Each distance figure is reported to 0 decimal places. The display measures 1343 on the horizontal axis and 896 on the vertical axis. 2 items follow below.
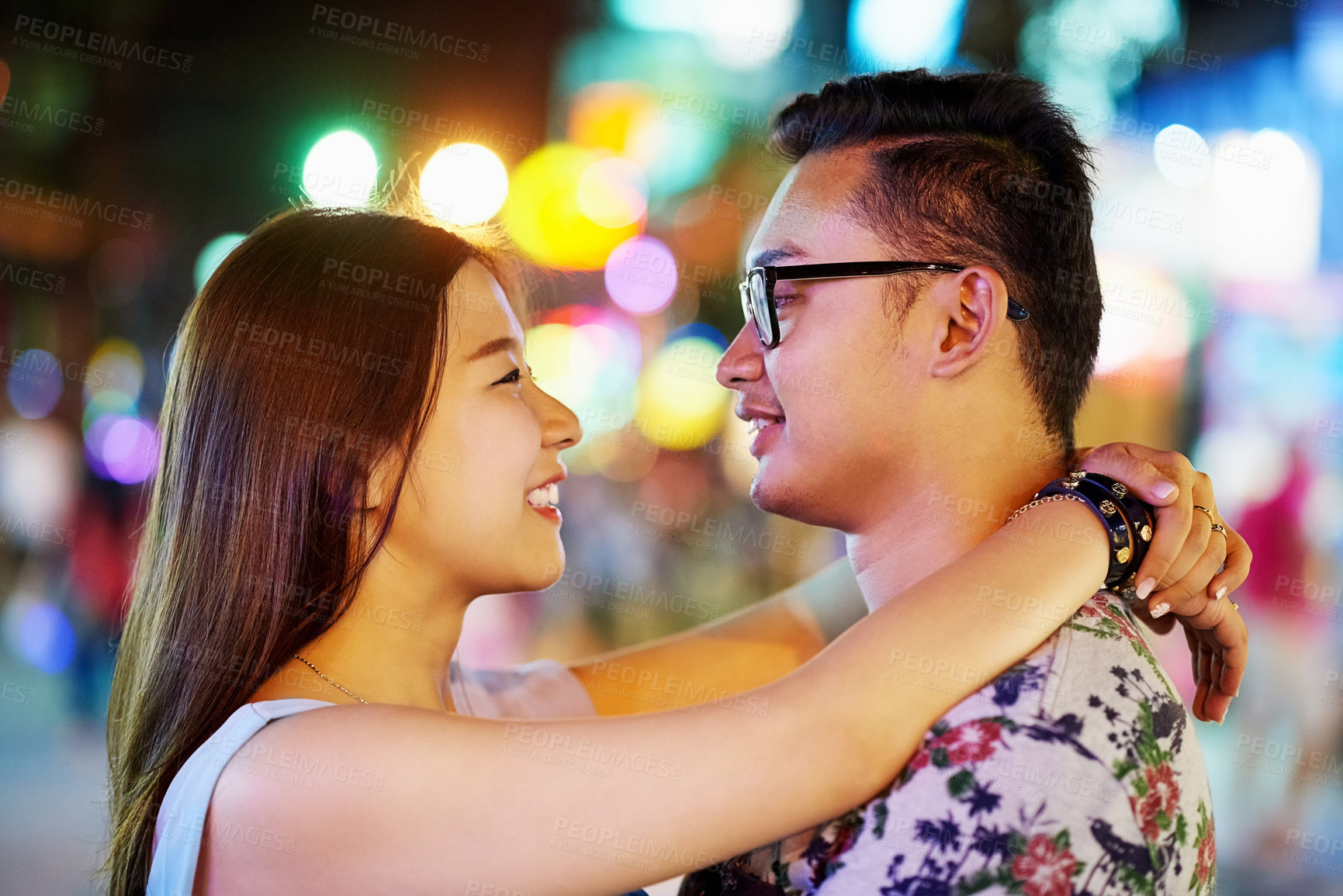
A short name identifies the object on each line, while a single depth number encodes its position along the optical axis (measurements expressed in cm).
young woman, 103
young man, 104
